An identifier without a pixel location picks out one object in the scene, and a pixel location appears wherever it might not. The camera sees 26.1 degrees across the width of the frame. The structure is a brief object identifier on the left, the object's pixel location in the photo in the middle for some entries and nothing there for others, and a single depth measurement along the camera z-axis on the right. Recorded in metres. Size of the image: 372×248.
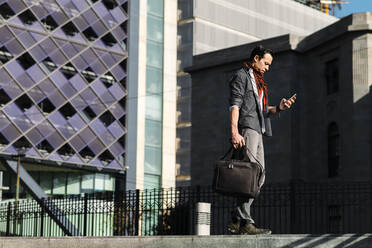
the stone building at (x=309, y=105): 41.06
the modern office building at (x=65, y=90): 65.94
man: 12.82
